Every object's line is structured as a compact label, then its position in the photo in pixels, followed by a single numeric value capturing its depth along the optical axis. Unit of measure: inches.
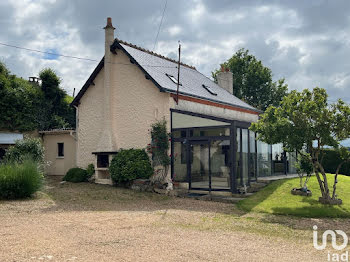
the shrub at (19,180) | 466.3
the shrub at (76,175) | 705.0
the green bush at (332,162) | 908.5
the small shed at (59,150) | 815.7
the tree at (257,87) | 1413.6
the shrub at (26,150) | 669.0
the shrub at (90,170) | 713.6
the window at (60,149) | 836.6
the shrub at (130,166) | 609.6
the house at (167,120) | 570.9
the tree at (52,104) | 915.4
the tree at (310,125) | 454.9
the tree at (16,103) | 802.2
